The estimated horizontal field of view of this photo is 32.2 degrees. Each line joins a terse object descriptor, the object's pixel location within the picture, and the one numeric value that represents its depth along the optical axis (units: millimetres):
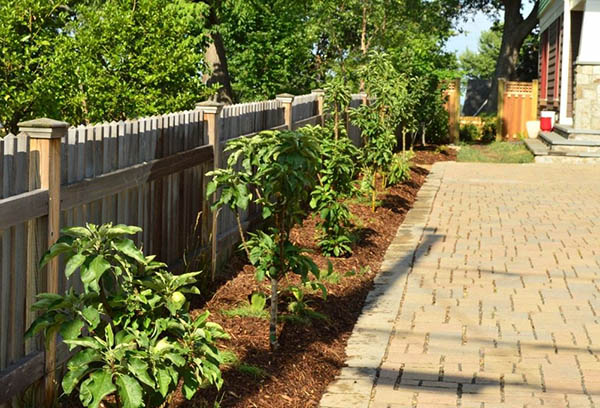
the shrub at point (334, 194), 10039
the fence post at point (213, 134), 8461
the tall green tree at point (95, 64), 14195
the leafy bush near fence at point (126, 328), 4047
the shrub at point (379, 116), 13375
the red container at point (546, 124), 27094
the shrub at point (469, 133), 31875
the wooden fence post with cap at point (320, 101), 14174
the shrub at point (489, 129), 31781
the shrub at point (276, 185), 6516
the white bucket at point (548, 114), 27234
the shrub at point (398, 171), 15359
